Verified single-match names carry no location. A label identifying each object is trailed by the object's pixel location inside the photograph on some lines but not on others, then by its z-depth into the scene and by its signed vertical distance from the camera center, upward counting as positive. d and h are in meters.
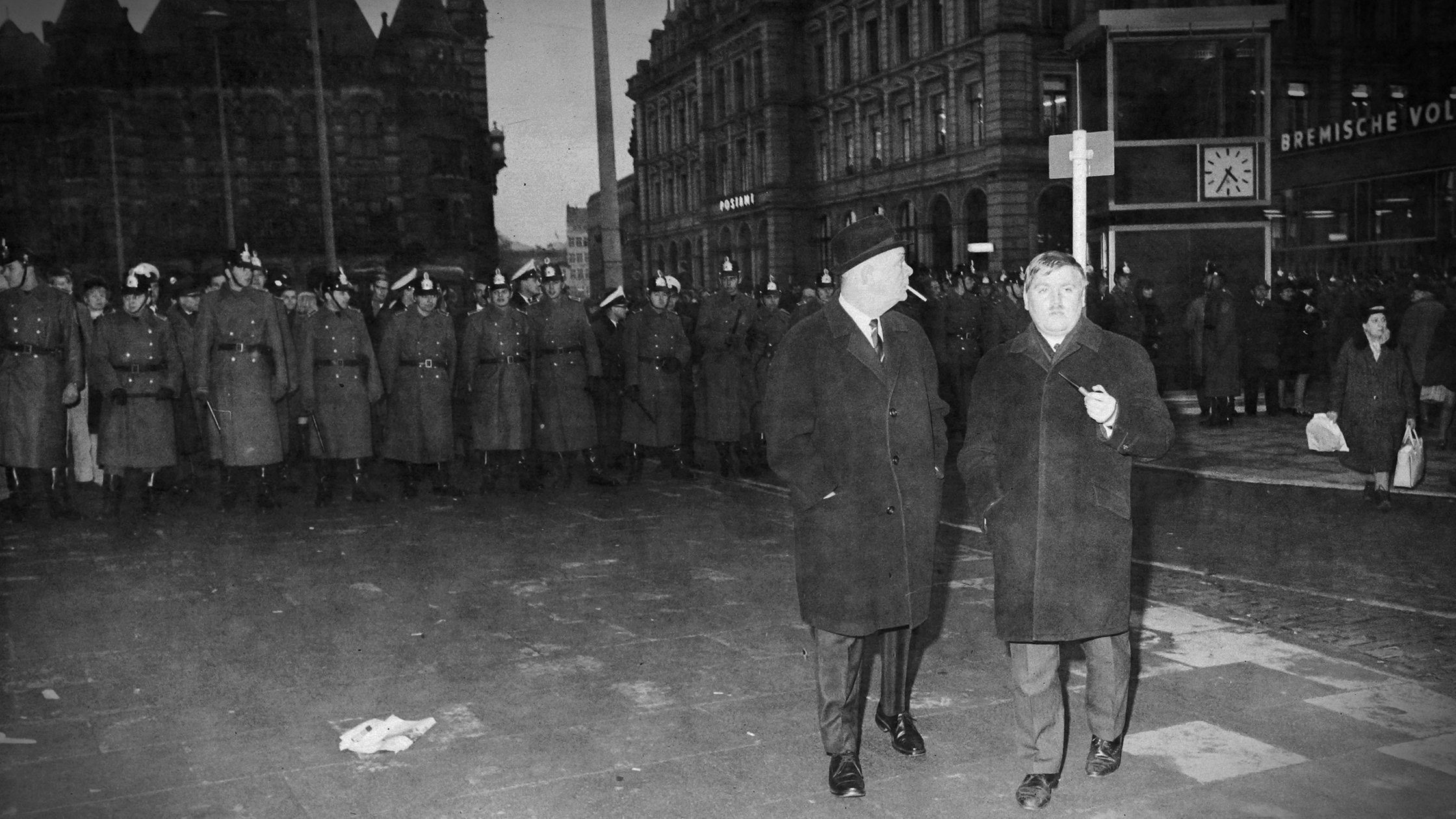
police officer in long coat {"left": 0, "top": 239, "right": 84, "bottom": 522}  10.82 -0.21
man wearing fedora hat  4.61 -0.53
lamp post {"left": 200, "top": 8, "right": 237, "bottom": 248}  68.81 +15.97
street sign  11.20 +1.23
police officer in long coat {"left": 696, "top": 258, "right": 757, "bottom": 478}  13.21 -0.50
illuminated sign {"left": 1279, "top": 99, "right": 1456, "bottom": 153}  28.22 +3.70
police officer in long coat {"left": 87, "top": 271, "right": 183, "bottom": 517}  10.99 -0.38
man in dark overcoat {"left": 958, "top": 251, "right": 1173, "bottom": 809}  4.34 -0.61
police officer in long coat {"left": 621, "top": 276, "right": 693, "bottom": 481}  12.99 -0.54
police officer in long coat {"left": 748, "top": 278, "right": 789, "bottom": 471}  13.41 -0.38
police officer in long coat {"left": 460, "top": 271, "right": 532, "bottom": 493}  12.23 -0.45
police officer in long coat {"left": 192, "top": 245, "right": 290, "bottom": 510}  11.08 -0.25
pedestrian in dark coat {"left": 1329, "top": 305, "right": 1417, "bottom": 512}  9.98 -0.79
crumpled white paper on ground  5.01 -1.52
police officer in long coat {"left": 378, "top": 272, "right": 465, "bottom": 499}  12.08 -0.56
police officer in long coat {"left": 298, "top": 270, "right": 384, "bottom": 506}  11.73 -0.46
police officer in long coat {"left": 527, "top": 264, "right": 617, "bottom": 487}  12.45 -0.48
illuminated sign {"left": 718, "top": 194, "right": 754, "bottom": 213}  61.19 +5.17
